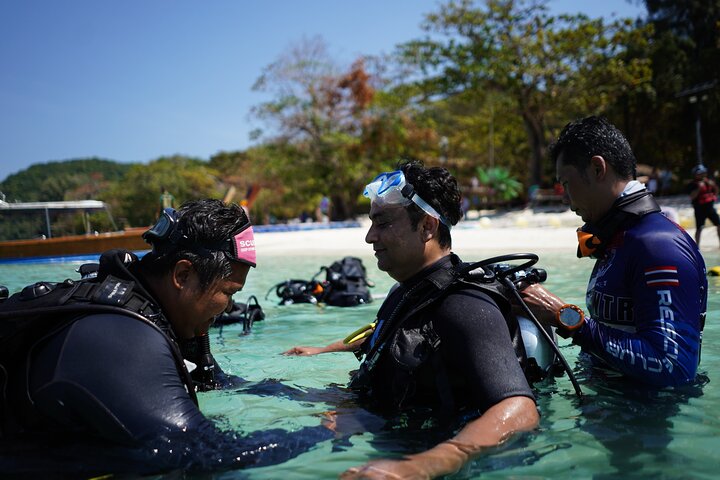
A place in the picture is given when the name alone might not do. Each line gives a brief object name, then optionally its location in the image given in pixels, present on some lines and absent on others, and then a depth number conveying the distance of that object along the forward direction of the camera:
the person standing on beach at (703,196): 12.43
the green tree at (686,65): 30.58
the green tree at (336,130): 29.52
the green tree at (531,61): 26.98
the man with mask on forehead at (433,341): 2.16
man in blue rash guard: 2.72
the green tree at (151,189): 46.06
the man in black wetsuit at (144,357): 1.88
